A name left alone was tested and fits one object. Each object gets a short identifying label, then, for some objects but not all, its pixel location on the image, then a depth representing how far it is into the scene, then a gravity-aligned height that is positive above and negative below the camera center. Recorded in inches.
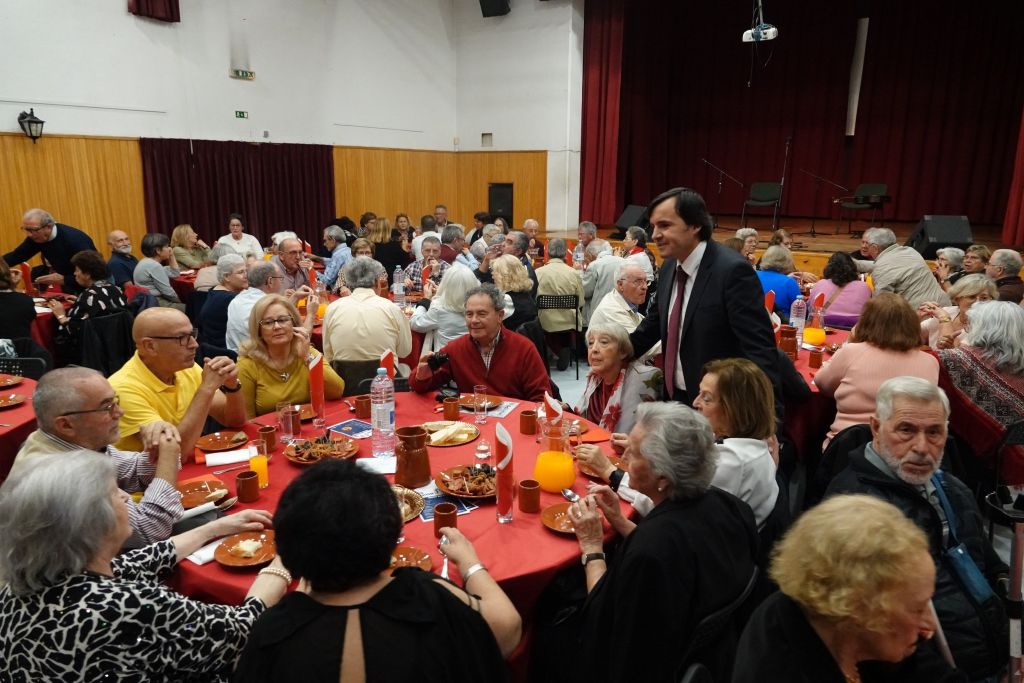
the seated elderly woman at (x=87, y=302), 203.5 -31.4
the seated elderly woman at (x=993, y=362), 133.7 -30.5
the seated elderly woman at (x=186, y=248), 327.3 -22.8
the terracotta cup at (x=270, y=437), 105.0 -37.5
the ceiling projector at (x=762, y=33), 361.7 +99.6
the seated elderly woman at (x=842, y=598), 53.1 -31.4
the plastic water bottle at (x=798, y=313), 195.0 -30.2
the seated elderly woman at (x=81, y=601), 56.9 -35.6
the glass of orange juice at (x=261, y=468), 96.3 -38.9
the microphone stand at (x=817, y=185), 528.3 +22.5
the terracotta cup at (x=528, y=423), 118.3 -38.6
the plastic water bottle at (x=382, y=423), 108.8 -36.1
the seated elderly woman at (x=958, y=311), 163.9 -25.5
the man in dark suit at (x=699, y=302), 113.4 -16.3
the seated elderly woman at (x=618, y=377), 130.8 -34.2
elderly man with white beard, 80.6 -38.3
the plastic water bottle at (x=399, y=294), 239.1 -32.2
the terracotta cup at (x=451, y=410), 125.3 -38.7
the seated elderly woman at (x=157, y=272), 262.1 -28.2
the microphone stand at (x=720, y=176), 566.8 +31.2
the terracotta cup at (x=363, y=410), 125.8 -39.1
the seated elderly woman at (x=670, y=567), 67.3 -37.4
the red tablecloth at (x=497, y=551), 76.3 -42.6
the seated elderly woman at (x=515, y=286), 222.5 -26.4
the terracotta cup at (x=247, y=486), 91.1 -39.3
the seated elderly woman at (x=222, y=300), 201.9 -29.7
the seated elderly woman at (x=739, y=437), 88.3 -31.8
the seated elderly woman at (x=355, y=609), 50.1 -32.4
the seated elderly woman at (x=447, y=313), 188.2 -31.6
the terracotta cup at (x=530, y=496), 90.0 -39.4
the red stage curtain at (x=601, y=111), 488.4 +75.5
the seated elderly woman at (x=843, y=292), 202.4 -24.4
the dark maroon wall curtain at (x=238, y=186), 390.9 +11.0
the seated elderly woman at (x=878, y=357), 130.5 -28.8
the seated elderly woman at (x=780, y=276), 217.6 -21.5
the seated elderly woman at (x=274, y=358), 126.0 -30.7
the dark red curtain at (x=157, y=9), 358.3 +107.3
